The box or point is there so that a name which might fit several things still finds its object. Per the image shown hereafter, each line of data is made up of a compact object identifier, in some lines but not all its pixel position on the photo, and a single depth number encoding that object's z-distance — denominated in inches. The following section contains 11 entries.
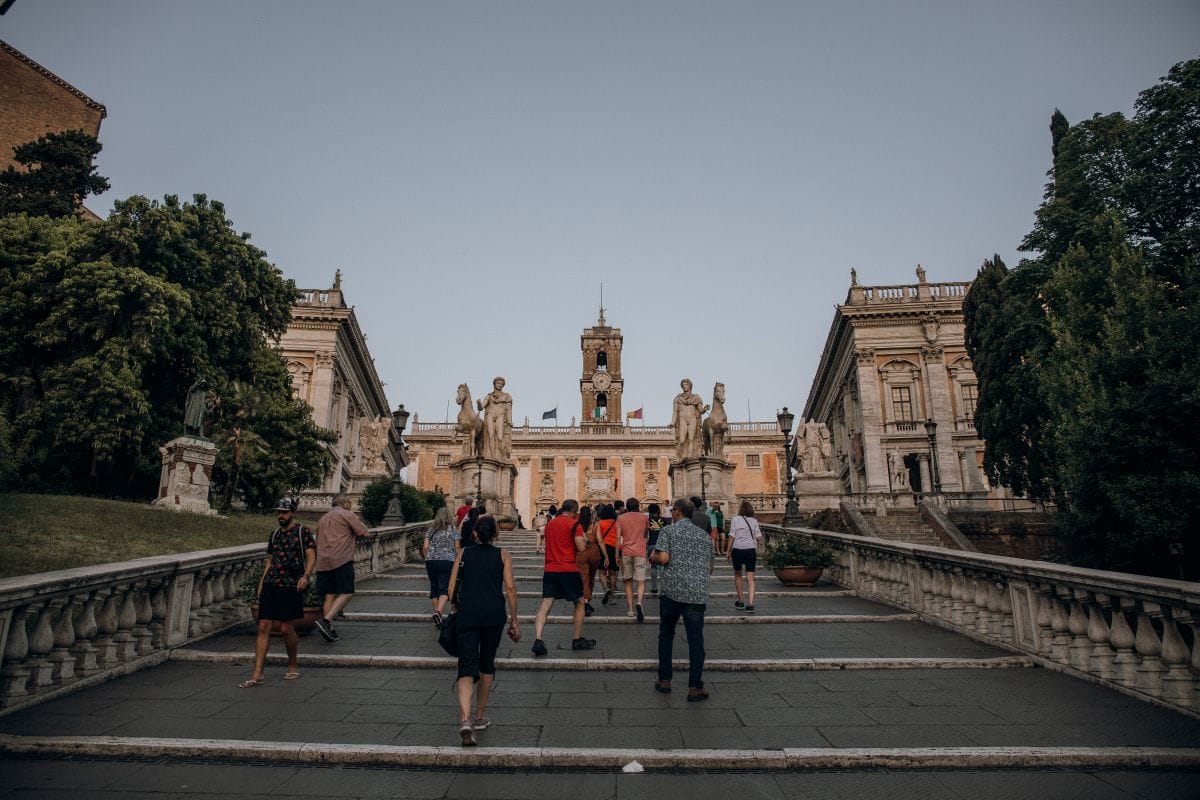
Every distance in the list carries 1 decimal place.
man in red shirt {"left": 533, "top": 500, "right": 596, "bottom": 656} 296.2
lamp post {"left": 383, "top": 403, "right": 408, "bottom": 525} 641.0
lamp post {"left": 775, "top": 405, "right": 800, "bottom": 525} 749.3
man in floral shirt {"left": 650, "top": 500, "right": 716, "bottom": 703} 221.3
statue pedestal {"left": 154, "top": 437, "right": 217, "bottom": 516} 716.0
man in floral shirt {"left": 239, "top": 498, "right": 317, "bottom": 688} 237.3
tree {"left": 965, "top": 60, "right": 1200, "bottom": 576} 350.9
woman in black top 183.3
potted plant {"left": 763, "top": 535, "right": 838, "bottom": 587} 483.8
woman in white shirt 392.2
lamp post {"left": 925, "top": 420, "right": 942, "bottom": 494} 1019.7
